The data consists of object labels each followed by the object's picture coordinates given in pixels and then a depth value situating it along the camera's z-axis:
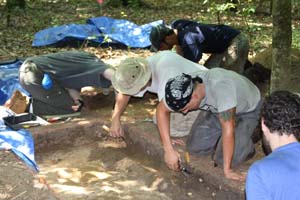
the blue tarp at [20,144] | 4.13
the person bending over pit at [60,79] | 5.18
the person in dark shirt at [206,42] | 5.36
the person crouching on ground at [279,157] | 1.88
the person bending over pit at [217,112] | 3.32
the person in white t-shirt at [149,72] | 3.84
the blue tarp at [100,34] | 8.40
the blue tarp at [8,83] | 5.52
